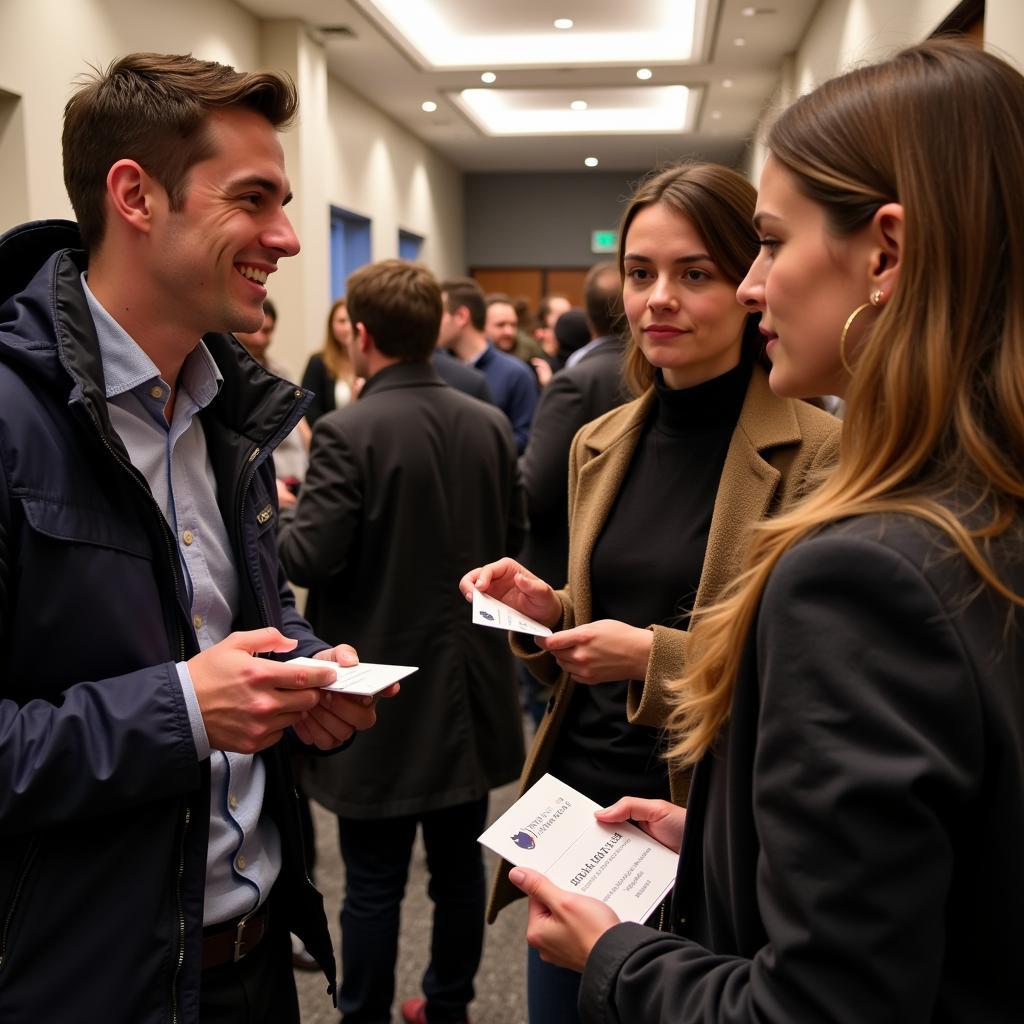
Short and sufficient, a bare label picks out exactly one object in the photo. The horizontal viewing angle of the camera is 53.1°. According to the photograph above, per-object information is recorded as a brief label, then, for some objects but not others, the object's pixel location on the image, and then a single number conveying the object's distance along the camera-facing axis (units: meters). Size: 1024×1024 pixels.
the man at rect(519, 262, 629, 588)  2.98
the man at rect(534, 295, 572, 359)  8.82
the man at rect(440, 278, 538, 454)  5.34
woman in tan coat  1.67
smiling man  1.20
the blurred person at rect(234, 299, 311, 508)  4.02
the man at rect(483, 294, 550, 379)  7.17
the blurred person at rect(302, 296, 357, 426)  4.64
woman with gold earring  0.77
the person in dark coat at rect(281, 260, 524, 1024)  2.52
